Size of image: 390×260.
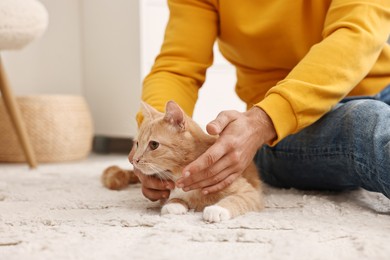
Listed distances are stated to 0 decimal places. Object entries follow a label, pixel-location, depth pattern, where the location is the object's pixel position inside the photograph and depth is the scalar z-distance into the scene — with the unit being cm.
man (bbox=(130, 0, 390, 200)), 106
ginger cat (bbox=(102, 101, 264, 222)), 107
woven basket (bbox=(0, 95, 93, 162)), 235
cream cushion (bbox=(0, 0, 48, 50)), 177
